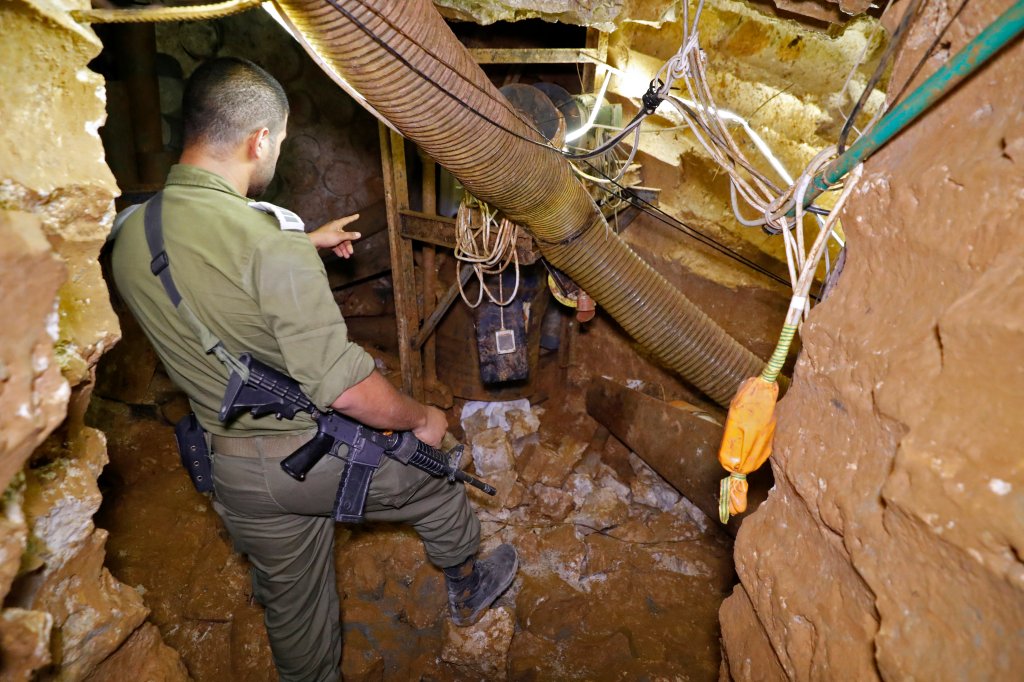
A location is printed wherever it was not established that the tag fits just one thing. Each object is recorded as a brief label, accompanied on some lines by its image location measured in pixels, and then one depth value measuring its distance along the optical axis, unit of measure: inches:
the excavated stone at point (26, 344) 30.9
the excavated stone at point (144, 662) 52.1
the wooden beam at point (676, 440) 127.1
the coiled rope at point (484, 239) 122.1
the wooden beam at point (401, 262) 132.9
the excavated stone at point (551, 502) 151.4
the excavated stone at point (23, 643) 36.1
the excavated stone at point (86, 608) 45.5
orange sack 47.9
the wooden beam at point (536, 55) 117.6
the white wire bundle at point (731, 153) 50.0
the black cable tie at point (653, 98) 78.4
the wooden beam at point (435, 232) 125.1
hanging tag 145.2
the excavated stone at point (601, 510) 148.3
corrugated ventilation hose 69.5
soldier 69.9
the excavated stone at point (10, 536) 33.8
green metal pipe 31.5
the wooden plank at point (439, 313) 142.2
